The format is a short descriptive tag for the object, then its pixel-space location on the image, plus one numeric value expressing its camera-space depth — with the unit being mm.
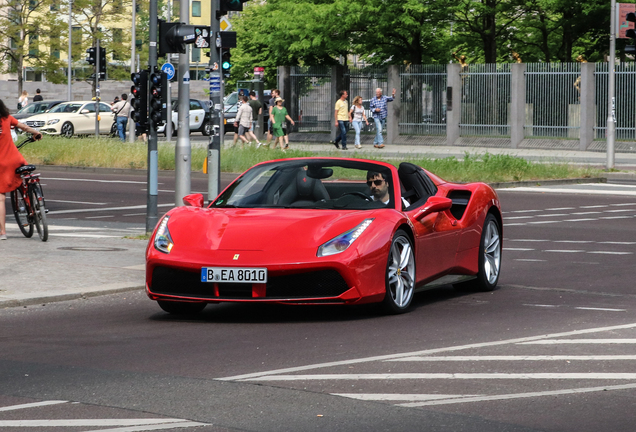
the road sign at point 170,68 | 30566
